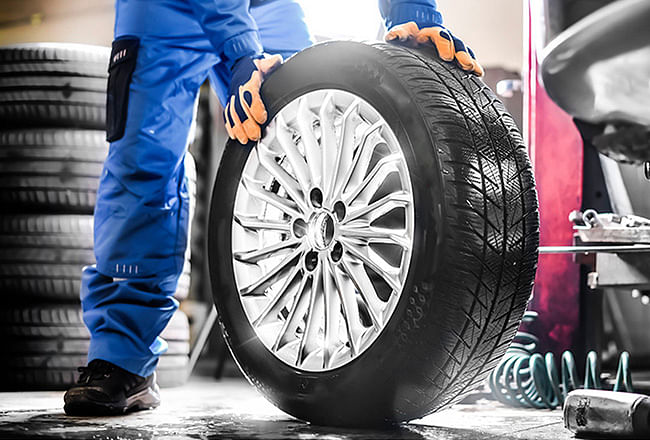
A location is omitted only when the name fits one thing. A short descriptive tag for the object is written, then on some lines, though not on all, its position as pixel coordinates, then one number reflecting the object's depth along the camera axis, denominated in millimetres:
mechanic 1721
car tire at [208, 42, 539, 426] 1206
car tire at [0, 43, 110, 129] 2572
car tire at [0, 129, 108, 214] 2520
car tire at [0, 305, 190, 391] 2434
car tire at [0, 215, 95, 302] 2473
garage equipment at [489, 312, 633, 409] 2018
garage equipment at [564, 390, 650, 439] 1273
